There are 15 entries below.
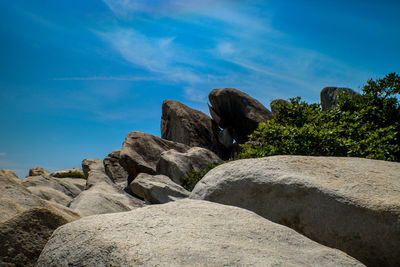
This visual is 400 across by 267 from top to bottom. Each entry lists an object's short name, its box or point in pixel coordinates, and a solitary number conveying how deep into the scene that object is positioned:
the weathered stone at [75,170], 29.75
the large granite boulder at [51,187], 10.09
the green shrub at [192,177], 13.13
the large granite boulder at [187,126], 21.70
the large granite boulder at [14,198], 4.67
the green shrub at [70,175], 23.80
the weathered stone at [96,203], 8.31
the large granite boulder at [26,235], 3.55
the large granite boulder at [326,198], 4.47
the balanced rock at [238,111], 23.06
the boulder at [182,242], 2.45
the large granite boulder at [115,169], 19.02
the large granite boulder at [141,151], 15.85
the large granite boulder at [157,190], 11.02
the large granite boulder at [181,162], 14.24
